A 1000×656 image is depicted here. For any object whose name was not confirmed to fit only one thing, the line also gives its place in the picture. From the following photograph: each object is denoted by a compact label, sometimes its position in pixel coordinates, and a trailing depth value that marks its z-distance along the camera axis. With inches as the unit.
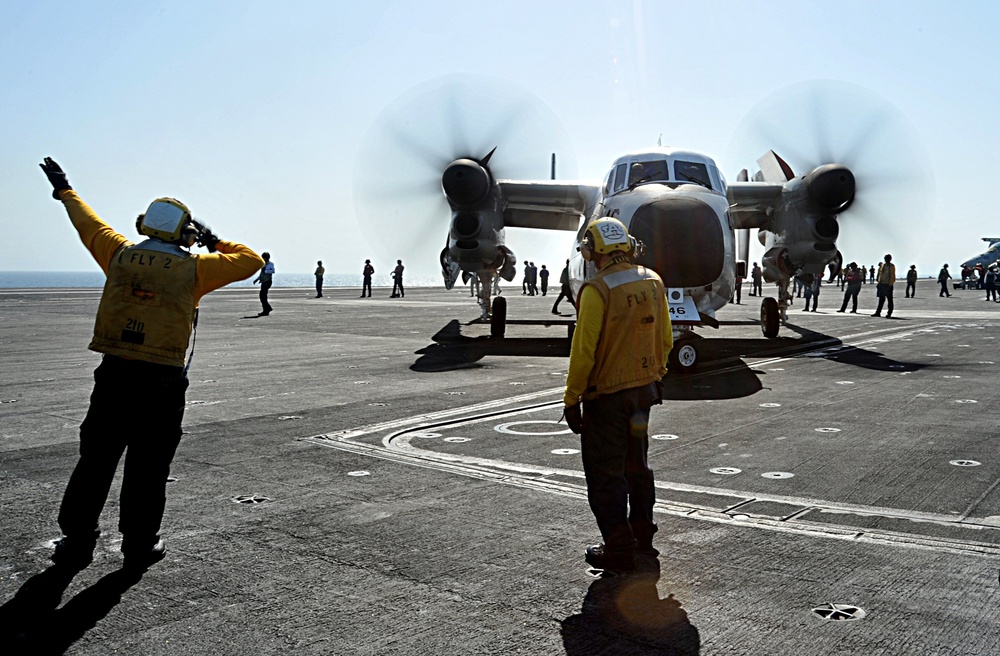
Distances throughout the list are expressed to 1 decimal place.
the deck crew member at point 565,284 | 801.6
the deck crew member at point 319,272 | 1762.2
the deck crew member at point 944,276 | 1872.4
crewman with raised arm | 178.1
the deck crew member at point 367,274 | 1874.6
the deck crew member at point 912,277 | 1867.6
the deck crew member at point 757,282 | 1011.4
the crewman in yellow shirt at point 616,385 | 180.9
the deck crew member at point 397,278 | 1872.7
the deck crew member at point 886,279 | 1065.5
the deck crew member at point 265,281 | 1144.8
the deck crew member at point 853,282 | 1251.2
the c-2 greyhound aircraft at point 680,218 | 524.4
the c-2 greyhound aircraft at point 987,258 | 2824.8
